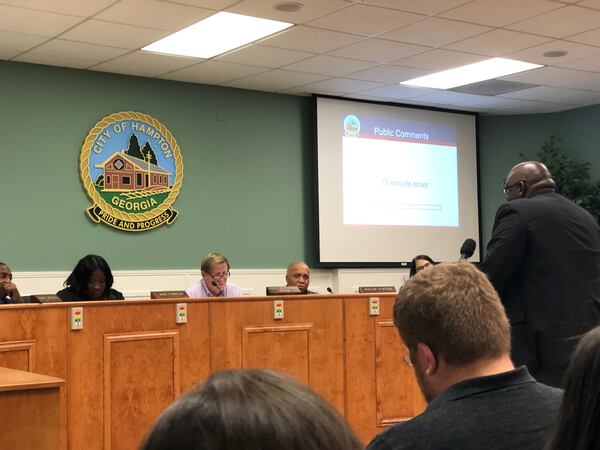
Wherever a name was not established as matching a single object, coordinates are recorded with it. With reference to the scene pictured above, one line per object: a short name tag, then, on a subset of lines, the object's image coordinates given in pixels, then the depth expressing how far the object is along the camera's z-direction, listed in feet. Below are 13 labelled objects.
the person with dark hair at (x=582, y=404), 2.69
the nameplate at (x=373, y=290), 18.76
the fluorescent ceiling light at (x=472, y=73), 24.32
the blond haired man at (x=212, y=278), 20.35
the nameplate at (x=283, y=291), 17.92
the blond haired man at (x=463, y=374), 4.86
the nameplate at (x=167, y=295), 16.72
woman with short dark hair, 18.34
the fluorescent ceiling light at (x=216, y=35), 19.81
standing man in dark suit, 10.67
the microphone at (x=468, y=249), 12.06
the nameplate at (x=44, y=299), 15.28
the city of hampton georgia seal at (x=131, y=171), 24.29
